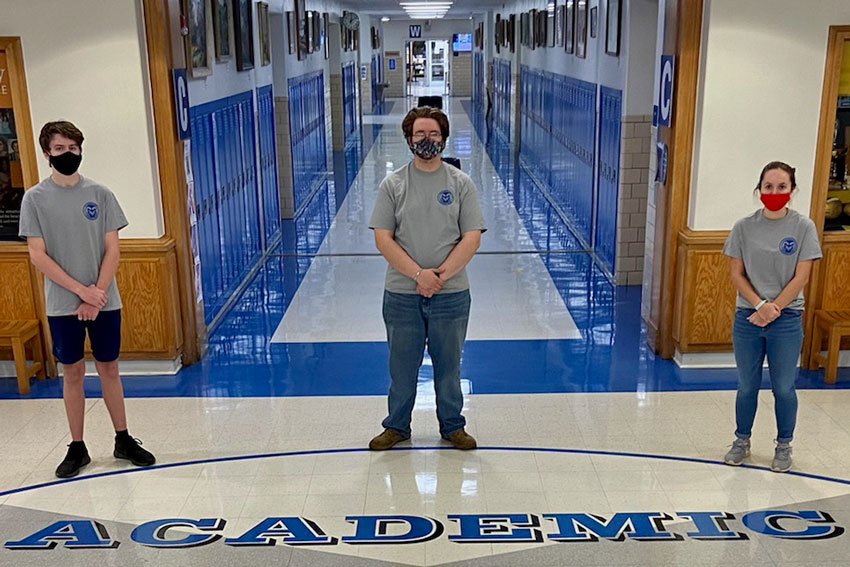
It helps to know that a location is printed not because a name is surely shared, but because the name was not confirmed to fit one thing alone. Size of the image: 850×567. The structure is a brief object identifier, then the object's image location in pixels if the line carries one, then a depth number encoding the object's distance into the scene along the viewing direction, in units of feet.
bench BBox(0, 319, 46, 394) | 16.24
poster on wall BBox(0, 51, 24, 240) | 16.52
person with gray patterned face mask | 12.37
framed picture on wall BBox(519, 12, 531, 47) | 45.92
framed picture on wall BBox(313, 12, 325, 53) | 41.55
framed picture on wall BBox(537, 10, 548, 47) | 38.22
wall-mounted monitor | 105.31
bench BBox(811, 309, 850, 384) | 16.38
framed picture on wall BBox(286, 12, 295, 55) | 33.12
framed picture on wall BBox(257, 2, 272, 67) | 27.07
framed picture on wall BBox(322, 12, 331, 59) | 46.03
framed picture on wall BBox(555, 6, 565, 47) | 32.74
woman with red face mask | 11.69
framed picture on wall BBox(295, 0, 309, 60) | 35.22
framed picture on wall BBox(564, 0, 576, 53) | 29.89
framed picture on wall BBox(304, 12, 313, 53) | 37.82
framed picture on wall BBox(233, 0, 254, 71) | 23.36
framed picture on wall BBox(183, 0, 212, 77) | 18.39
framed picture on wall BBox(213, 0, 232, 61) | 21.18
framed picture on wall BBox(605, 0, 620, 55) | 22.95
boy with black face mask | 11.89
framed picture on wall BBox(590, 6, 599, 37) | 25.68
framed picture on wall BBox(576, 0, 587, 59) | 27.73
